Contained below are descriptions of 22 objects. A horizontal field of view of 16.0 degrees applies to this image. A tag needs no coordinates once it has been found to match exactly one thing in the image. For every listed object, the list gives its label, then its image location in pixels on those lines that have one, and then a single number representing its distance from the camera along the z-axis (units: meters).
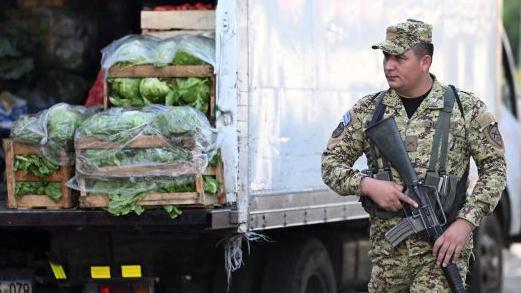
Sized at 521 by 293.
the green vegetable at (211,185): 9.78
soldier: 8.12
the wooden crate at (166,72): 10.30
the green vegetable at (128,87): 10.58
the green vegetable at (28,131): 10.23
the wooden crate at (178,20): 11.13
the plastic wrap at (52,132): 10.18
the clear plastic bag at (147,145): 9.66
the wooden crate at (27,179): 10.14
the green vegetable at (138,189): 9.64
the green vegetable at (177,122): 9.71
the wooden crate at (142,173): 9.63
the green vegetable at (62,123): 10.19
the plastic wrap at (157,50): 10.57
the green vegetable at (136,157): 9.66
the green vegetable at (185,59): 10.50
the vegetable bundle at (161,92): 10.32
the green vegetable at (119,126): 9.74
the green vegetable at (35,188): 10.19
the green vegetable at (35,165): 10.17
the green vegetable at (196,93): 10.29
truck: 9.97
